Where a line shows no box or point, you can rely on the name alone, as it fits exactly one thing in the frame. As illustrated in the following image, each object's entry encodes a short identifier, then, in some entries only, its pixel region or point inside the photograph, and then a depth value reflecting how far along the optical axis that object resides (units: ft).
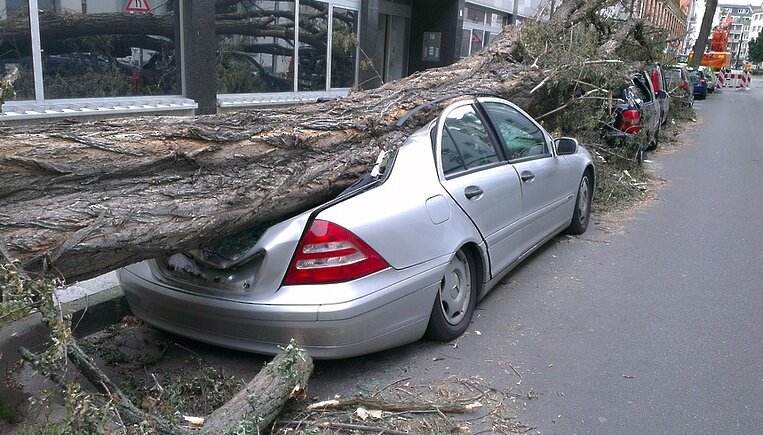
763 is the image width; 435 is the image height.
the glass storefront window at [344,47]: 47.21
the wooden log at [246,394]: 9.52
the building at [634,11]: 38.73
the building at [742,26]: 501.64
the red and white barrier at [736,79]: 160.45
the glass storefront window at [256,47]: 37.14
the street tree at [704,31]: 118.83
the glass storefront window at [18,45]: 26.34
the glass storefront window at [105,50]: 28.43
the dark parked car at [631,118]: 34.19
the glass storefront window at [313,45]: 43.65
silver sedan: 12.39
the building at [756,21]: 580.87
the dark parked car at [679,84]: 63.32
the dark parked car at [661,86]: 46.40
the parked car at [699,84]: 106.79
